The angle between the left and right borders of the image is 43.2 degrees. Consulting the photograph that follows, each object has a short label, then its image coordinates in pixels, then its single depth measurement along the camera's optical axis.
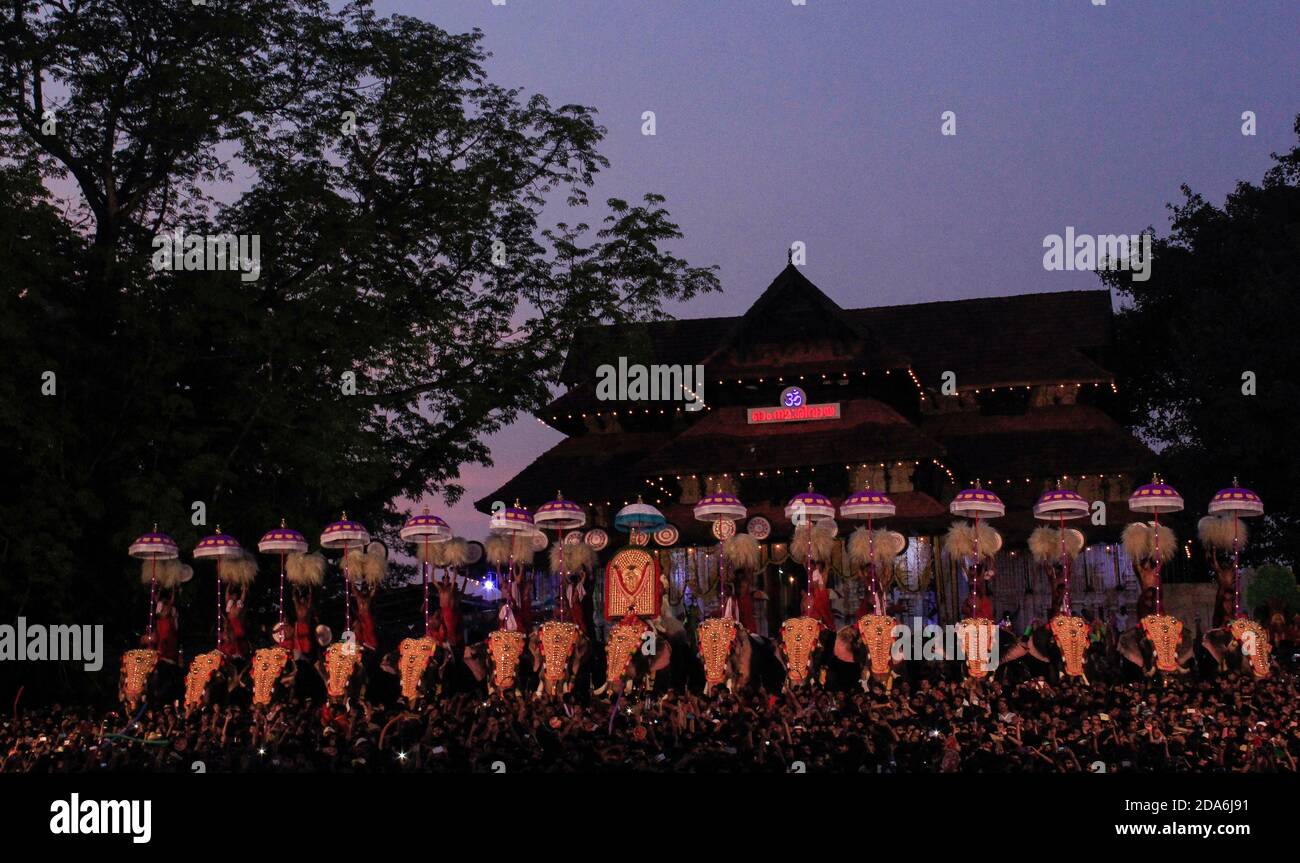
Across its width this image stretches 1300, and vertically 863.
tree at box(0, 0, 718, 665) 28.38
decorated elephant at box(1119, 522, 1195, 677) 22.12
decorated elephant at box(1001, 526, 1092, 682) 22.23
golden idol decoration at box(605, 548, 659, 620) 23.34
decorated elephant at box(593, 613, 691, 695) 22.55
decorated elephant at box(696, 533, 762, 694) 21.98
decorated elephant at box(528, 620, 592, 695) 22.81
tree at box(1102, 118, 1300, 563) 32.22
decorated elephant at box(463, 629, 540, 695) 23.00
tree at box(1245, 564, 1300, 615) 28.05
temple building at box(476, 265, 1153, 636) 32.59
